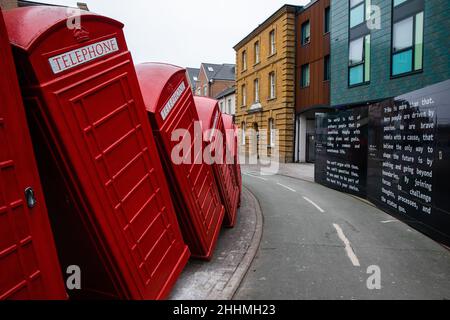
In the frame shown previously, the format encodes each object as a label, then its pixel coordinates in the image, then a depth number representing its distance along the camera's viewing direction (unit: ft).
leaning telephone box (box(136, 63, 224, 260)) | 15.79
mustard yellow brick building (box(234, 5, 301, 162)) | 84.79
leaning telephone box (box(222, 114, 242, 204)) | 31.69
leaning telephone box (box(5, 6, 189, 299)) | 9.84
